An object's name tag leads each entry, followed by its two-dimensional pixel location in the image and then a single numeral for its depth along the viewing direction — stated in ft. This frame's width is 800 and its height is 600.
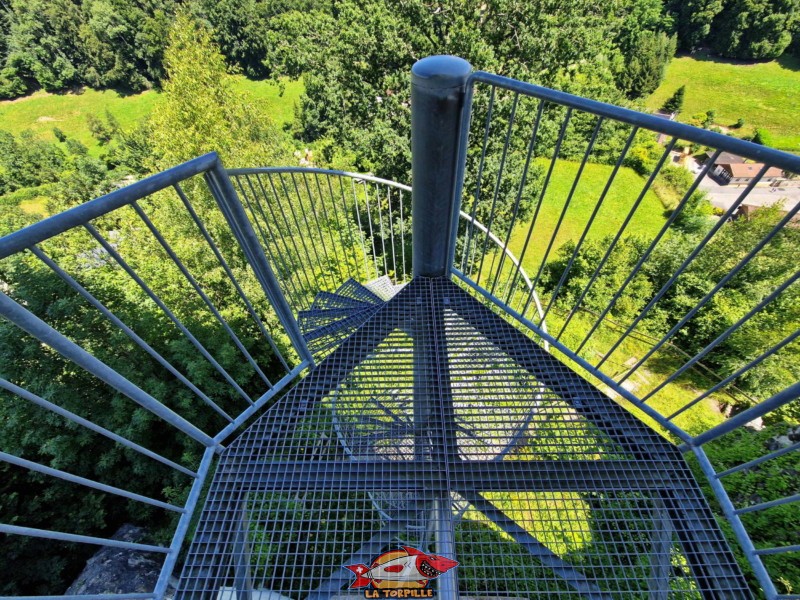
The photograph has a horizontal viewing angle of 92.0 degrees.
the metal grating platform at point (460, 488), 4.66
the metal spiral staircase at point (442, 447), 4.47
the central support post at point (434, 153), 5.47
